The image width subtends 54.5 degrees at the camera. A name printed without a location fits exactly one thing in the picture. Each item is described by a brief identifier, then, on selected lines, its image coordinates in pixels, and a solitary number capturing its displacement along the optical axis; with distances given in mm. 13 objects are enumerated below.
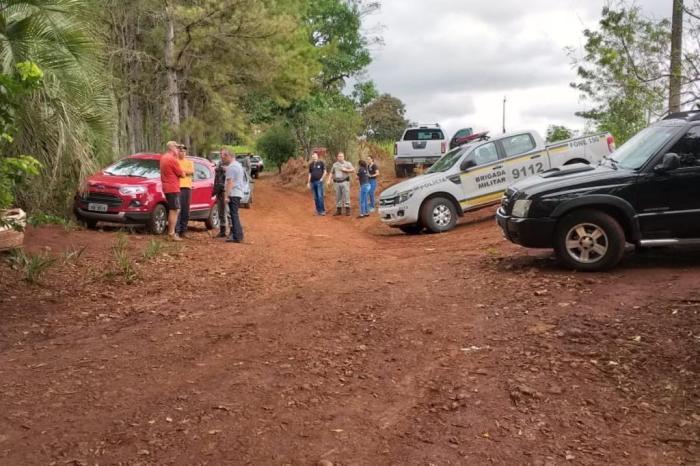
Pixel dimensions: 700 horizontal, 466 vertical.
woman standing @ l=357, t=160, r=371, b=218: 18944
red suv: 12914
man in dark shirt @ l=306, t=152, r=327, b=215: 19797
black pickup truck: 7699
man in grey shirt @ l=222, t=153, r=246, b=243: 12078
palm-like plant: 8711
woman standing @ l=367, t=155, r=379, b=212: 19156
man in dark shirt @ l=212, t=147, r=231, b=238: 12453
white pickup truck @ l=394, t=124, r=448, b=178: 26406
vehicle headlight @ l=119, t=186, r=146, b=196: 12914
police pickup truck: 14047
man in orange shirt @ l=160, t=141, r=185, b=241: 12148
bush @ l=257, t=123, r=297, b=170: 43281
